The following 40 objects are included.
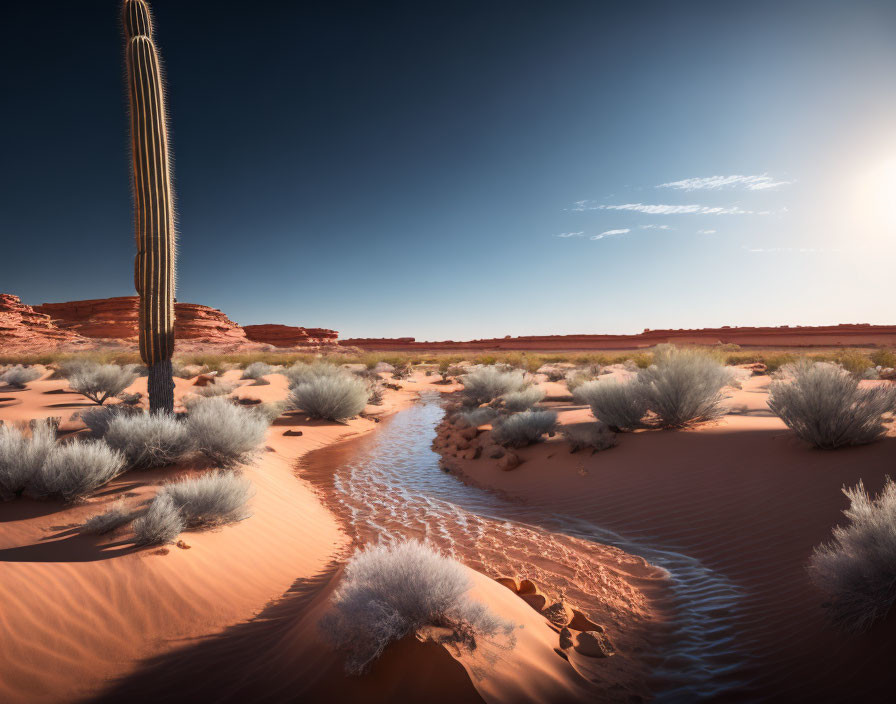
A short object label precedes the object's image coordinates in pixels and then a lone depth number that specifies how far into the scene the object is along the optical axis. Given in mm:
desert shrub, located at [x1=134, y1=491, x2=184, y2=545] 3953
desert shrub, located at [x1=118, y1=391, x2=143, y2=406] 11066
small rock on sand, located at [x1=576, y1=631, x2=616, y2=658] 2936
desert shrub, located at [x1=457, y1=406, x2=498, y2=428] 11211
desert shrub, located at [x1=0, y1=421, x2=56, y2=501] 4859
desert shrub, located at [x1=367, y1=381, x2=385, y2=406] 16625
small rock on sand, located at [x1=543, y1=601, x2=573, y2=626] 3305
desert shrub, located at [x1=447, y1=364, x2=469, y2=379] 30211
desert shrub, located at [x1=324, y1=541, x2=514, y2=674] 2355
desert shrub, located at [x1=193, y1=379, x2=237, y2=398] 13828
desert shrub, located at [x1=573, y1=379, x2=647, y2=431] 8641
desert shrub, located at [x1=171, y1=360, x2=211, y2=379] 19322
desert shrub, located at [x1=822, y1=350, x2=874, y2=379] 15592
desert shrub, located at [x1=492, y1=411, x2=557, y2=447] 9000
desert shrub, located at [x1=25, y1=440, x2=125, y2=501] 4785
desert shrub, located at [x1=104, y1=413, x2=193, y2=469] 5805
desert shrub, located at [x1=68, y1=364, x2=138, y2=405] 11703
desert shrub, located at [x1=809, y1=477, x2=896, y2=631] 2652
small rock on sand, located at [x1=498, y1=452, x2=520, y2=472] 8250
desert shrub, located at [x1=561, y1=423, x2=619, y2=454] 8000
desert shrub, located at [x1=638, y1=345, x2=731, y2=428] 8344
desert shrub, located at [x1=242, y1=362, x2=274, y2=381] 20850
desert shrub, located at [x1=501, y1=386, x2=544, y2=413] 12297
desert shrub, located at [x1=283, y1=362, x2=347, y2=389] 17027
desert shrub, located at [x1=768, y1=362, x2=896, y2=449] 5758
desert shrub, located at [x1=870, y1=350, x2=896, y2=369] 18412
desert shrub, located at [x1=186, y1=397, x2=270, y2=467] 6285
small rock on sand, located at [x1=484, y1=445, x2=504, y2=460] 8844
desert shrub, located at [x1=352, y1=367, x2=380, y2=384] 21188
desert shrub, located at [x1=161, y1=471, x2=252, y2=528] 4484
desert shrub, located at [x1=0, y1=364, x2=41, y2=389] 15148
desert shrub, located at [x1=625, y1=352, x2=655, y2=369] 20359
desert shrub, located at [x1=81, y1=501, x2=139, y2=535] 4137
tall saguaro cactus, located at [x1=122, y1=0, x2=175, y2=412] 7207
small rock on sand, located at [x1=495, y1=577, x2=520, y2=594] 3727
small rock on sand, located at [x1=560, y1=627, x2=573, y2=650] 2970
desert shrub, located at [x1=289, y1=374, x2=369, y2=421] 12703
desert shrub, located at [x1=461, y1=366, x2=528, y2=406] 15156
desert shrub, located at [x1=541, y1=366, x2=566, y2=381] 21625
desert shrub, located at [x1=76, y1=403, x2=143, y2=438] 6844
